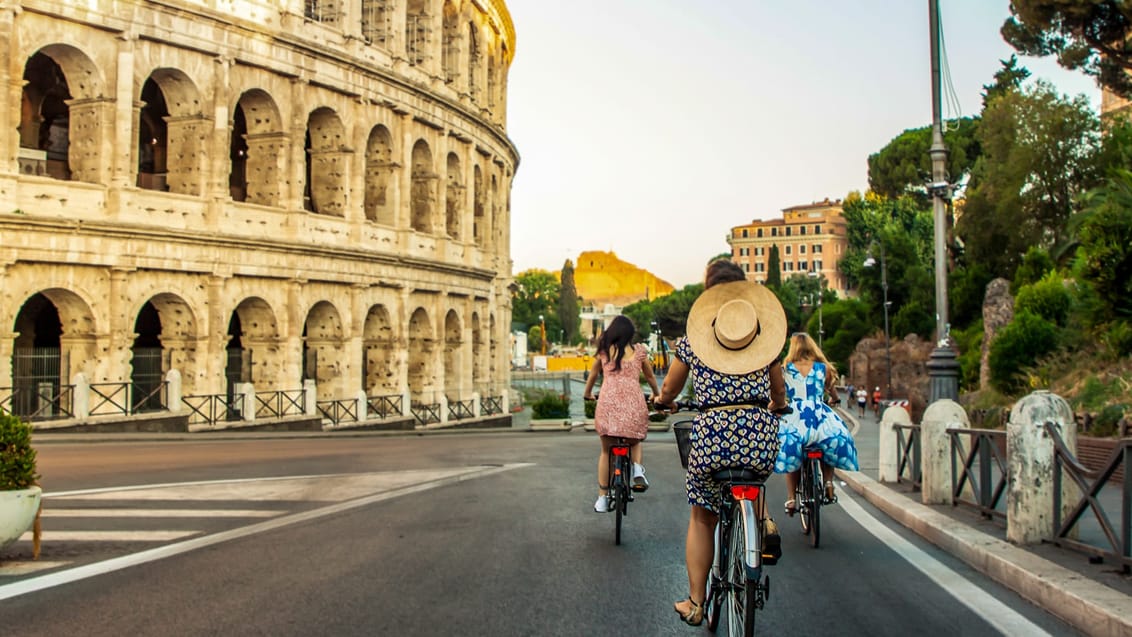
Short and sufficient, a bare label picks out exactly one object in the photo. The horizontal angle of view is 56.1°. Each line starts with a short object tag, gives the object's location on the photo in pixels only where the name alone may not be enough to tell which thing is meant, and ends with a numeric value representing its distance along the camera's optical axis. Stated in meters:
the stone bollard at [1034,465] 8.12
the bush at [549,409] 36.31
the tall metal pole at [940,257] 17.08
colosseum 28.03
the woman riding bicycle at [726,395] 5.71
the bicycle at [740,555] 5.20
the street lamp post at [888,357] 46.84
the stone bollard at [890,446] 13.66
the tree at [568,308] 165.50
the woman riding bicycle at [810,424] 9.59
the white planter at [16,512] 7.81
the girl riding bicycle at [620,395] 9.65
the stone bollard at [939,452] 11.03
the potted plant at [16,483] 7.83
